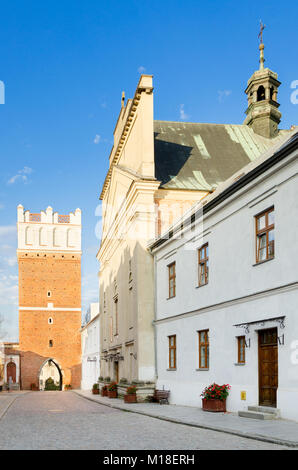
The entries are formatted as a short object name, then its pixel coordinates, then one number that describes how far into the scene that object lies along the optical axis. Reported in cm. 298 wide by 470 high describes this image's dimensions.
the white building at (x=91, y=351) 4806
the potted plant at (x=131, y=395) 2502
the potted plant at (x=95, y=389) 3816
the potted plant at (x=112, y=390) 3074
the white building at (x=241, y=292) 1459
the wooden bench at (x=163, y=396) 2331
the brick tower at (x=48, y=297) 5938
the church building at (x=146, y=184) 2681
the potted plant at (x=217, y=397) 1742
